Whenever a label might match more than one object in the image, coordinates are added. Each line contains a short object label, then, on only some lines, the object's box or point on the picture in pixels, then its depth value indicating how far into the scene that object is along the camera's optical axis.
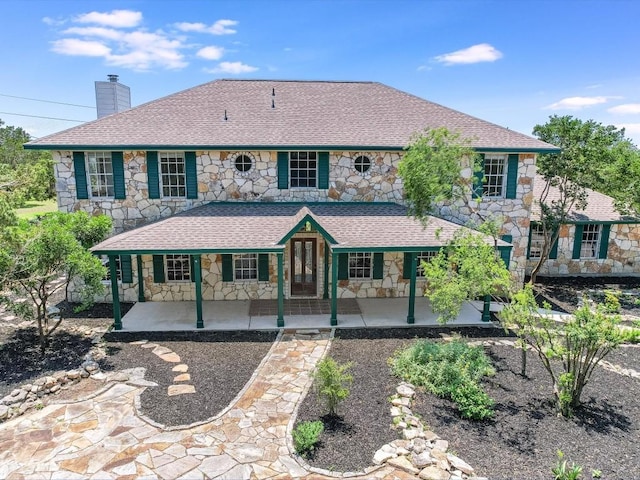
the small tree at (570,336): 7.34
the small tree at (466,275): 9.05
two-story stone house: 13.40
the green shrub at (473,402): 7.76
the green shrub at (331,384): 7.45
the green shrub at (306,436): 6.80
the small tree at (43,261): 9.77
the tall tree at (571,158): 14.45
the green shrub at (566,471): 6.11
